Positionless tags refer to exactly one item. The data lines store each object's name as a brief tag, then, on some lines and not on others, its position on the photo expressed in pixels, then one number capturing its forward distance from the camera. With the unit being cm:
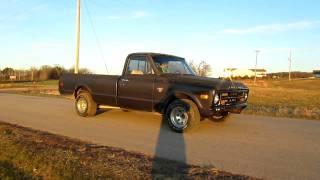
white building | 12531
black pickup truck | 674
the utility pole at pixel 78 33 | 1732
